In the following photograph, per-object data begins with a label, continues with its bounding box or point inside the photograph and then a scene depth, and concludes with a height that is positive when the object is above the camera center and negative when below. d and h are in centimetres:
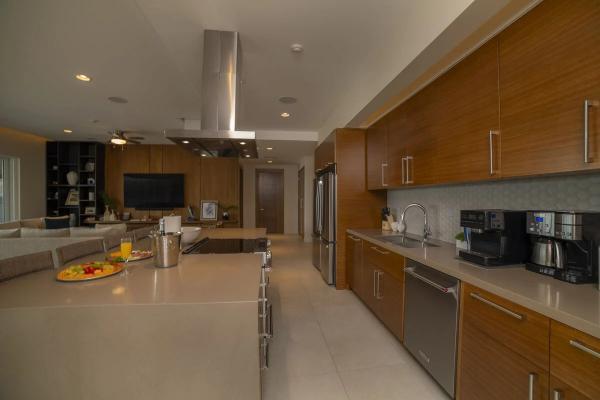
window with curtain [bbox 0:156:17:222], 532 +17
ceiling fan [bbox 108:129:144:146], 471 +116
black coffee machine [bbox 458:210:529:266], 153 -21
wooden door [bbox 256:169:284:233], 902 +2
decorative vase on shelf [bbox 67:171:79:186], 617 +47
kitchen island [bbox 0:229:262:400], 107 -59
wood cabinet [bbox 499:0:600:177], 111 +52
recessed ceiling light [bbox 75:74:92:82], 296 +133
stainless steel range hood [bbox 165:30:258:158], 214 +87
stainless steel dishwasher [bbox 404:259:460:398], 158 -78
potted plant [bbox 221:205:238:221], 659 -26
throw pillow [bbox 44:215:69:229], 495 -44
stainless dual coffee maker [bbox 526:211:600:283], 120 -20
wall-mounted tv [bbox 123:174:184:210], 644 +19
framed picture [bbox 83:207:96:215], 628 -25
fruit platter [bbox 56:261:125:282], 138 -38
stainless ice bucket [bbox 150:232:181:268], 163 -30
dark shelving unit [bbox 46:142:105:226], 619 +54
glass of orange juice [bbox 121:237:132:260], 183 -33
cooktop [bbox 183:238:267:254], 217 -41
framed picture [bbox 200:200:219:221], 654 -25
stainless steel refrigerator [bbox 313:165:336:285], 371 -31
